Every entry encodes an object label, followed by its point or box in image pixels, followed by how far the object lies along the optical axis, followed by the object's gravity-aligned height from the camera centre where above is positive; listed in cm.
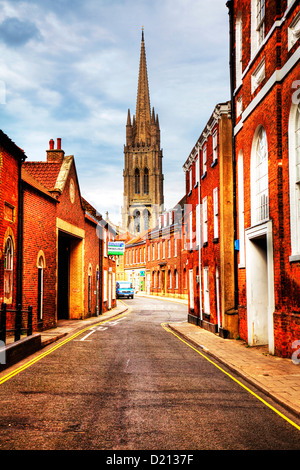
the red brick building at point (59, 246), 1778 +165
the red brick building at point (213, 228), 1728 +214
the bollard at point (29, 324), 1343 -128
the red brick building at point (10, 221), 1423 +188
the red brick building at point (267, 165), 1131 +318
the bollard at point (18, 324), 1220 -116
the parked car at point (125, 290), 6212 -147
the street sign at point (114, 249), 3626 +237
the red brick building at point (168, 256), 5744 +305
